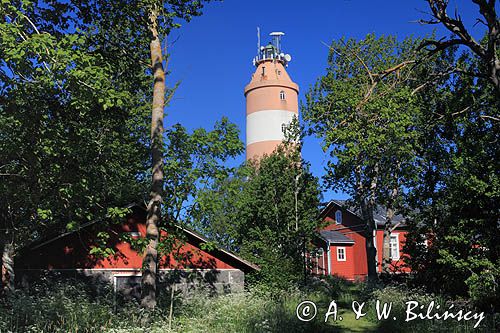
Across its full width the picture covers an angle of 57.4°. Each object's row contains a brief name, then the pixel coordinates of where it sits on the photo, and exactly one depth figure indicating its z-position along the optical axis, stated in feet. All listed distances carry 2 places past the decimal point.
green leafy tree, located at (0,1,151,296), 30.81
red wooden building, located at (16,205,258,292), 55.57
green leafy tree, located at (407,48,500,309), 47.55
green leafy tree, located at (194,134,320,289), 76.22
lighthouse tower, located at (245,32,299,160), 167.43
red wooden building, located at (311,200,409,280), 130.93
